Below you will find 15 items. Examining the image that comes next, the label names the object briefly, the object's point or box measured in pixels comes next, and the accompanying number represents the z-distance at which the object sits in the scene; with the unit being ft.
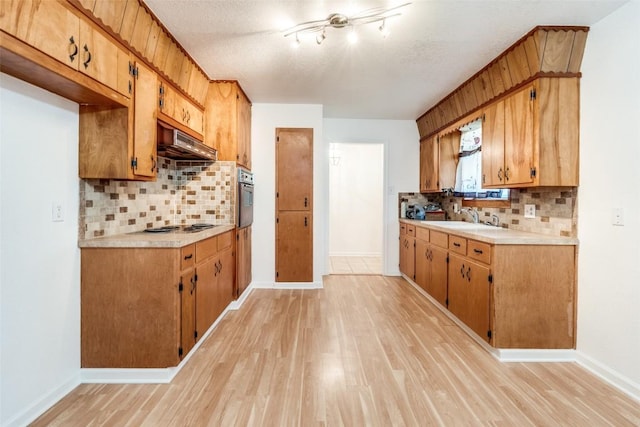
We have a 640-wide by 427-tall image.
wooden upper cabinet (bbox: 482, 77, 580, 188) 7.46
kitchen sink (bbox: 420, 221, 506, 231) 9.86
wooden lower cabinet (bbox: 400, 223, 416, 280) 13.65
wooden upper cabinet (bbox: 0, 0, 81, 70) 4.00
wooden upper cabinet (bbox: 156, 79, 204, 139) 7.96
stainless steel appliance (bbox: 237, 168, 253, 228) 11.08
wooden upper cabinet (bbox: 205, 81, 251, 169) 11.04
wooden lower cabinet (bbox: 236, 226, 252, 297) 11.19
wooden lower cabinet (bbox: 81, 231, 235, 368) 6.47
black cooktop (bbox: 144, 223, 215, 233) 8.66
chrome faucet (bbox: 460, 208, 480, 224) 11.97
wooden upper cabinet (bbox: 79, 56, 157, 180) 6.41
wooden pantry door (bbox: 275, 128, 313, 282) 13.41
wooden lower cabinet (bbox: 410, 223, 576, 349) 7.48
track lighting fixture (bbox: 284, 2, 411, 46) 6.68
